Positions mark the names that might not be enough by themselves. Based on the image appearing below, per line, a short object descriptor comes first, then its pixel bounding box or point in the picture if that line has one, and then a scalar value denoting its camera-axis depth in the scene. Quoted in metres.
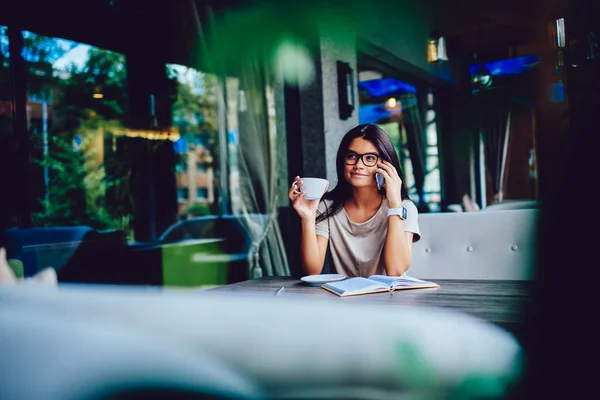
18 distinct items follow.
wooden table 1.12
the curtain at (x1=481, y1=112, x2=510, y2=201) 8.16
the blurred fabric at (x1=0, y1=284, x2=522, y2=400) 0.41
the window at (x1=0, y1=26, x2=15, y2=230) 4.91
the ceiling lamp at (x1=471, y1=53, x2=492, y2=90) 6.27
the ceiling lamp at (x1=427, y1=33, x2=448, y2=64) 4.88
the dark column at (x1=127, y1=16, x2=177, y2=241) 6.11
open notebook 1.44
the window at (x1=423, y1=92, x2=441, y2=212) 7.99
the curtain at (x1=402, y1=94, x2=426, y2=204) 7.88
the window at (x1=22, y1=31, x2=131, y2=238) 5.70
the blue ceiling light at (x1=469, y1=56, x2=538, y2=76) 7.45
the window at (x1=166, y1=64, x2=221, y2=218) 6.66
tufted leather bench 2.00
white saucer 1.66
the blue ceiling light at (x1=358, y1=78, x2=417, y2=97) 7.36
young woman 1.90
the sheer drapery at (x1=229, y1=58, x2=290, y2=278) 4.26
